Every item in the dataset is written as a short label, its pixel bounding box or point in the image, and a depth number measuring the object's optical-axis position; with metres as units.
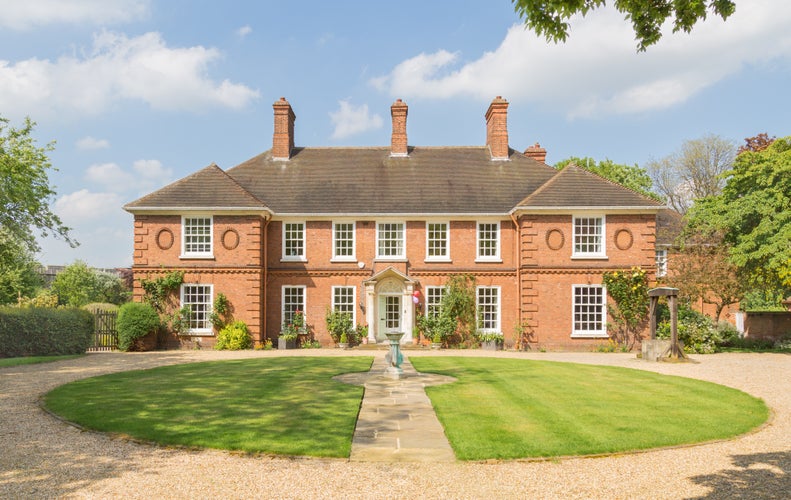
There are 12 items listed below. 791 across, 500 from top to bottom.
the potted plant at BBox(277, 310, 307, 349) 25.32
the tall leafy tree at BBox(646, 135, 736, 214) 50.97
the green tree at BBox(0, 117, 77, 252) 24.09
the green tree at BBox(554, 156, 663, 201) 45.31
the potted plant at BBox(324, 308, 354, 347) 25.73
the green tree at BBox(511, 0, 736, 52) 5.82
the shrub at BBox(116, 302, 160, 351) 23.80
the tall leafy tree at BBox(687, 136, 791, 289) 21.42
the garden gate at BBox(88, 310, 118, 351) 25.34
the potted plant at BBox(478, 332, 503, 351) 25.38
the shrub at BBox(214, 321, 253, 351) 24.67
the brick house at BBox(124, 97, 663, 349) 25.31
